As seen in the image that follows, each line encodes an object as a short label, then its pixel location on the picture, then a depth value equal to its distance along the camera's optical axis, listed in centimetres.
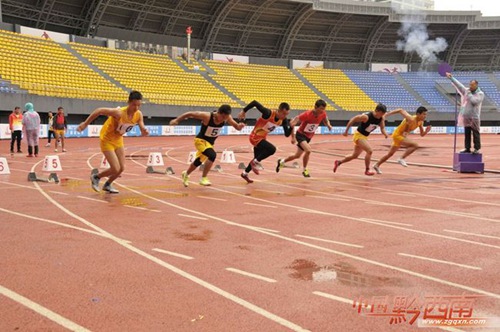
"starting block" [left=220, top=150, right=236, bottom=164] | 1857
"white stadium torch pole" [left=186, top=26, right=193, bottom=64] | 4856
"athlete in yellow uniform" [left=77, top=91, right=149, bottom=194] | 1032
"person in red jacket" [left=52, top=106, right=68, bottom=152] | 2239
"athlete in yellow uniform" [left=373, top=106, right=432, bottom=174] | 1487
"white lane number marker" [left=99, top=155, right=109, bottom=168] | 1587
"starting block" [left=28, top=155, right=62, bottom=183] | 1437
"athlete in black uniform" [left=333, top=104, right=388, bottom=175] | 1406
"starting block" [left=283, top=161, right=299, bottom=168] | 1702
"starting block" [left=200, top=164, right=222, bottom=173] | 1553
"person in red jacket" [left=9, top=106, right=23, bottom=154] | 1969
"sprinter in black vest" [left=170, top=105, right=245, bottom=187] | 1138
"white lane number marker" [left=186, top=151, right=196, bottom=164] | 1690
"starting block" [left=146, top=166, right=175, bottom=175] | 1451
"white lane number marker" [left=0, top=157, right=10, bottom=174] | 1392
